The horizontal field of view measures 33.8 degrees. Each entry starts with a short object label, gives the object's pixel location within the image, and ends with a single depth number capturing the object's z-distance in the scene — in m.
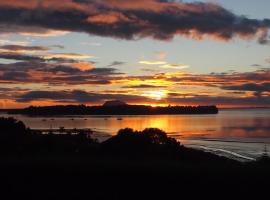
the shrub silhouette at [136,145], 32.98
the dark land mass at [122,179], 13.81
